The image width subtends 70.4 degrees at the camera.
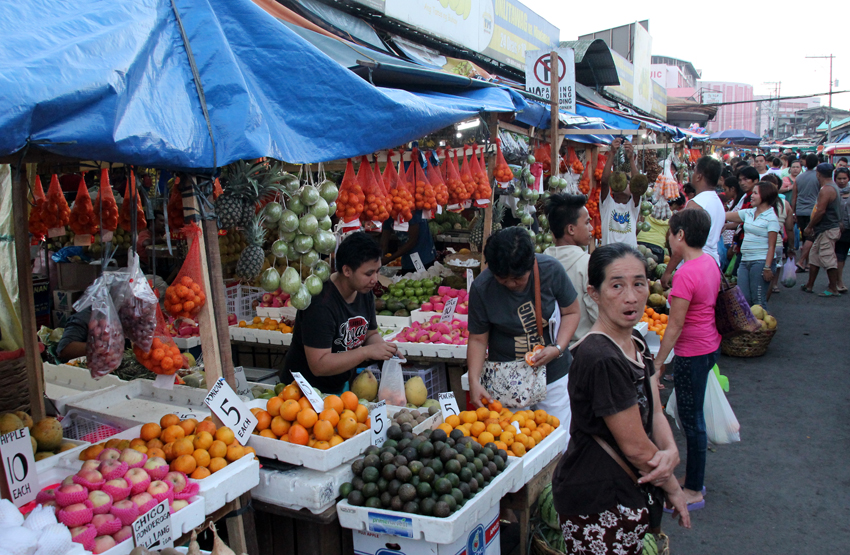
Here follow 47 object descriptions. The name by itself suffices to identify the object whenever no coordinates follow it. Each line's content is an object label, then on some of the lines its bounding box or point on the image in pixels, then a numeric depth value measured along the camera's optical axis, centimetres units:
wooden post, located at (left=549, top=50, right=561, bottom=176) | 664
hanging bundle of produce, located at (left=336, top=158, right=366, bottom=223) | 402
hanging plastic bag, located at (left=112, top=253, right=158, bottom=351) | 256
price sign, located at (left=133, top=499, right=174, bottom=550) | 213
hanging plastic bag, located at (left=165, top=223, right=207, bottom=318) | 259
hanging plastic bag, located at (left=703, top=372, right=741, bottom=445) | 451
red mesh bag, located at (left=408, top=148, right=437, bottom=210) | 493
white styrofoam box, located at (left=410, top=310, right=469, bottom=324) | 554
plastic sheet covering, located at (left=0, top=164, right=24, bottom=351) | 466
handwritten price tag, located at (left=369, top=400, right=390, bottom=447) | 299
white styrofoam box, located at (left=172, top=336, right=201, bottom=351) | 513
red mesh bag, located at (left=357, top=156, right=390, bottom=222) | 420
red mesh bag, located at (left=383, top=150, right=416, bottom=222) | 464
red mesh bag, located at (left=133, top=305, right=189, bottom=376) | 266
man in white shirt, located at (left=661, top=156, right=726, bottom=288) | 562
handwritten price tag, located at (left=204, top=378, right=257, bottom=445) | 267
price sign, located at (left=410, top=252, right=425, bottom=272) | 676
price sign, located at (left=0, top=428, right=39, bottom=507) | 223
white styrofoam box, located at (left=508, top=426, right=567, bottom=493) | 313
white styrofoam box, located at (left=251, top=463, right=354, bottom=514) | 263
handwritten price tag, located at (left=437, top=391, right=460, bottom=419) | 339
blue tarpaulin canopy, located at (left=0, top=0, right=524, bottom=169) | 199
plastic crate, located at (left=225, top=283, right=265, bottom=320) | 601
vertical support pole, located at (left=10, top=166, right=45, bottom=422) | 285
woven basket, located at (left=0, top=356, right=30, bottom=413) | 318
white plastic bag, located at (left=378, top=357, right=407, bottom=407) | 368
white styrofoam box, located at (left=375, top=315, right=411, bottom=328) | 563
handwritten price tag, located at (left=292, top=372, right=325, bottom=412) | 292
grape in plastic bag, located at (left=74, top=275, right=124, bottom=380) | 248
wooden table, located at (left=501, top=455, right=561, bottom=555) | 320
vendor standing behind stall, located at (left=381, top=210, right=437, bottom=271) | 743
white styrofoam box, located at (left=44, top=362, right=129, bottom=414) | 400
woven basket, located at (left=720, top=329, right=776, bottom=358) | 748
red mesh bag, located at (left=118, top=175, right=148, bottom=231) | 382
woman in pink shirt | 395
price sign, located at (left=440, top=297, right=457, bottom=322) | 504
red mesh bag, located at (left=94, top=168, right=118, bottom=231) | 371
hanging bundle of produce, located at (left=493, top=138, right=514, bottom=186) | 563
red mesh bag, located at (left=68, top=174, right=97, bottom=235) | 380
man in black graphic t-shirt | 339
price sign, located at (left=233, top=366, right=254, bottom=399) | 355
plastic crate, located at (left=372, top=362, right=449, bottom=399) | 482
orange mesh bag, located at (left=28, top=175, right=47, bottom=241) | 390
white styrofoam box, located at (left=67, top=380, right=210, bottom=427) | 331
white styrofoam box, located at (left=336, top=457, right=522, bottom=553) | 249
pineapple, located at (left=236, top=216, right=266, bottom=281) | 312
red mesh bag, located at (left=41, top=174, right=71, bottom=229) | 385
